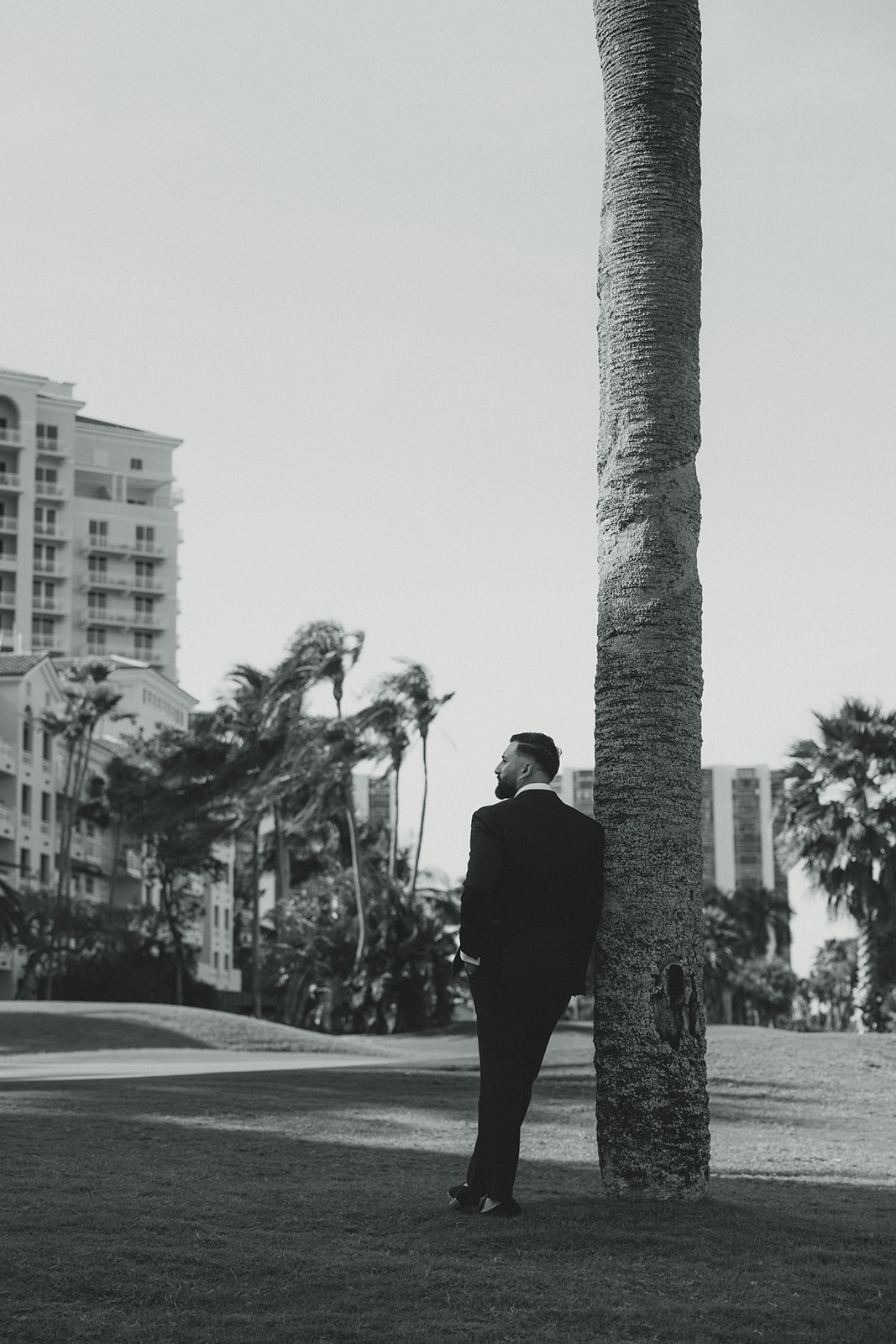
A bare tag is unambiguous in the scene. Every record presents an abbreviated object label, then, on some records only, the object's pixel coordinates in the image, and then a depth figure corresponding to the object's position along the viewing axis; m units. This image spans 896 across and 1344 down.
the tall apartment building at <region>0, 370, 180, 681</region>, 107.38
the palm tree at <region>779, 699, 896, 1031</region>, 35.78
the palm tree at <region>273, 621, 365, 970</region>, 44.09
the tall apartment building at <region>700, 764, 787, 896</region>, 190.12
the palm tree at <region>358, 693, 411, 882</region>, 43.97
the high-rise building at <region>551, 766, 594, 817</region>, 101.35
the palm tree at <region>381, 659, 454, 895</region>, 43.88
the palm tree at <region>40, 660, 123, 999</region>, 60.94
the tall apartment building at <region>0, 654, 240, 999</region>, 61.38
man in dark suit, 6.43
